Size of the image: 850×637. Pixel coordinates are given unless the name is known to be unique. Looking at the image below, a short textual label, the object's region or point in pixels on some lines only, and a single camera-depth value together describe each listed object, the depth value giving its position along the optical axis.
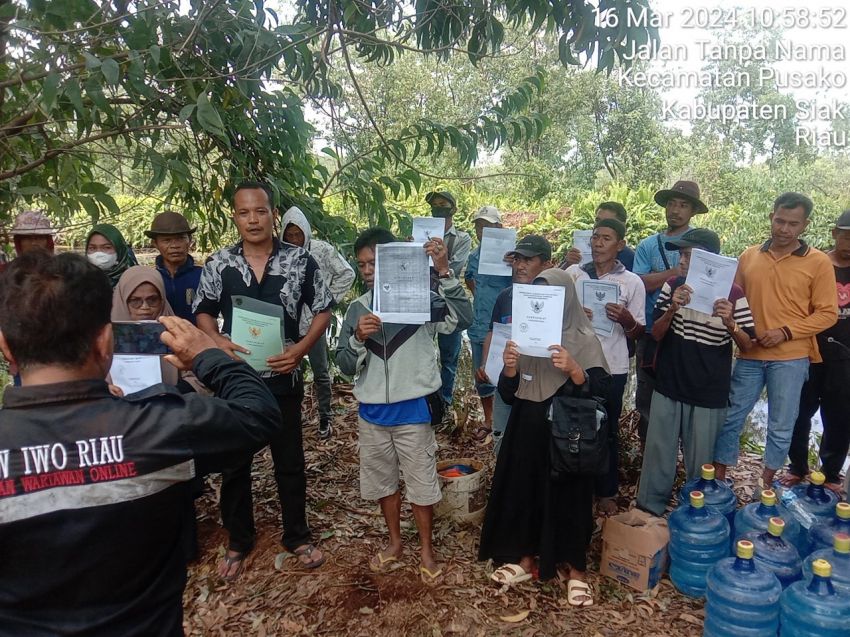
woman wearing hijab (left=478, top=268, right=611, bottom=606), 3.28
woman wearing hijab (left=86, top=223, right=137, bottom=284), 3.75
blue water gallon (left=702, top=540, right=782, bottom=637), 2.77
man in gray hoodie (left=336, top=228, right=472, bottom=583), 3.37
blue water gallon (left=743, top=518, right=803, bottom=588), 2.97
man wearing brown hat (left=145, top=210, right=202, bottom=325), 3.88
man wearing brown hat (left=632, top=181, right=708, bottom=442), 4.46
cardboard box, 3.38
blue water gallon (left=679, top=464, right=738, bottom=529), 3.51
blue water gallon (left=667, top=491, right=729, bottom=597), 3.37
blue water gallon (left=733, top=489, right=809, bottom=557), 3.27
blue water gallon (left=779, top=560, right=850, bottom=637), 2.57
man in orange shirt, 3.90
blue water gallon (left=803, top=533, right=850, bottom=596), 2.69
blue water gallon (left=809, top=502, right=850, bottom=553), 2.98
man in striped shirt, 3.67
